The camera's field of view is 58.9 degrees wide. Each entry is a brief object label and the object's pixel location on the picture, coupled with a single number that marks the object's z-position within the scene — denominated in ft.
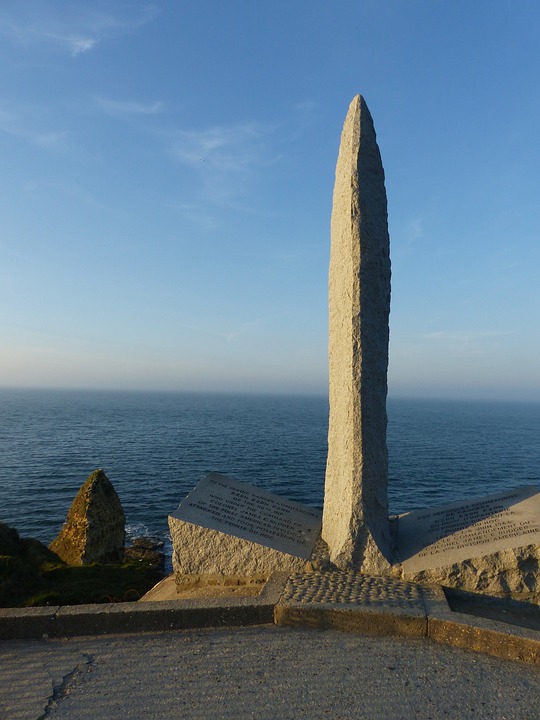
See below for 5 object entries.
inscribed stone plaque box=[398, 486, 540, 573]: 21.93
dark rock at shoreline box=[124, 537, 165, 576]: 53.52
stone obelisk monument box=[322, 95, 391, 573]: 23.57
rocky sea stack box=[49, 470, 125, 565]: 47.47
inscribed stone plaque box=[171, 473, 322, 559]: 23.75
